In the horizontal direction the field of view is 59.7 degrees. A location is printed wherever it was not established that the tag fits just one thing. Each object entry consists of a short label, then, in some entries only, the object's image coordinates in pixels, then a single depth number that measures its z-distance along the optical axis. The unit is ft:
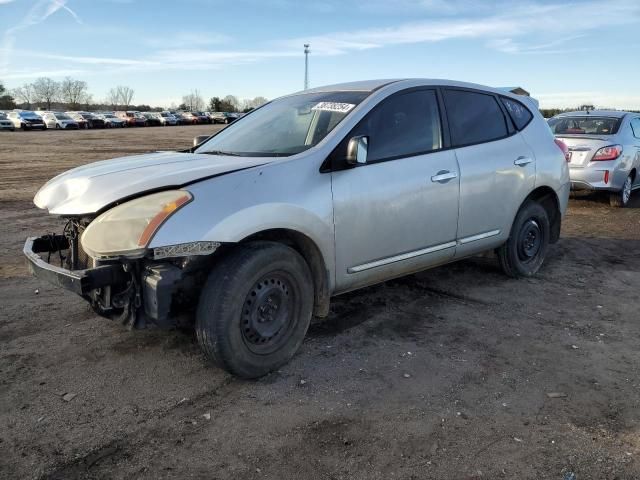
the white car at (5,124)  137.28
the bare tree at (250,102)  350.33
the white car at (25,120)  140.56
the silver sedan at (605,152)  29.55
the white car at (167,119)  192.27
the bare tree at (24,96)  376.85
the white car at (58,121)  150.30
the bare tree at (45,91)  389.60
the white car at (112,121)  168.66
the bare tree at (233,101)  318.65
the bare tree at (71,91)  404.98
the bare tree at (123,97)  434.71
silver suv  10.05
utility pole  188.65
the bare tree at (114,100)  429.79
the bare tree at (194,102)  421.71
